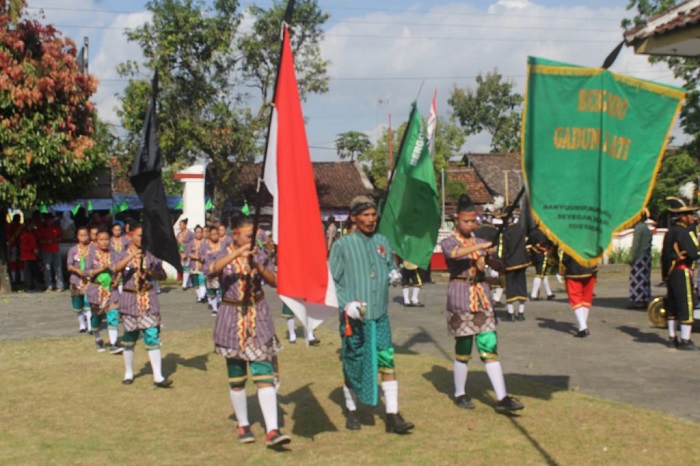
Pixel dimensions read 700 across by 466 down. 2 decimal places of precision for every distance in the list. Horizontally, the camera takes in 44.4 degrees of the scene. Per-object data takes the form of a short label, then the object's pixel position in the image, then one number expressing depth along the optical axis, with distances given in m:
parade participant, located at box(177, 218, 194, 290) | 22.09
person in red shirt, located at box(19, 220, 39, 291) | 23.41
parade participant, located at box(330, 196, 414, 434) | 7.46
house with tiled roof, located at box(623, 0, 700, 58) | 14.09
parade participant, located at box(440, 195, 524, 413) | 8.05
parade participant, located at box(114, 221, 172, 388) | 9.88
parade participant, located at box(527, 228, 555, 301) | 18.06
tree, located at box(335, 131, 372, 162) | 61.28
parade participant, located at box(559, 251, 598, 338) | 12.98
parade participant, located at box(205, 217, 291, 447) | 7.07
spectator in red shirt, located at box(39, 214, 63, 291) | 23.42
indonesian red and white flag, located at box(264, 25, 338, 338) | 6.37
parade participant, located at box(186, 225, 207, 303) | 19.67
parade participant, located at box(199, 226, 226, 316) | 16.75
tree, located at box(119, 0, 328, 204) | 33.00
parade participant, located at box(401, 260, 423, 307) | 17.78
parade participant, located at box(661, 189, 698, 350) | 11.51
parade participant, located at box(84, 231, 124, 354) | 11.94
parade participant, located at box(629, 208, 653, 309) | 16.56
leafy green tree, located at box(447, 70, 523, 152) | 65.25
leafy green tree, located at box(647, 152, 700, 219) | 33.78
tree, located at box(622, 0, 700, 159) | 26.53
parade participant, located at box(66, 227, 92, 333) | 13.70
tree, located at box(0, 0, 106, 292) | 20.59
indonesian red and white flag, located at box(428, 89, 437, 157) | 9.15
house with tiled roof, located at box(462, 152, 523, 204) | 50.84
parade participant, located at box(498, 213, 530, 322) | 14.84
